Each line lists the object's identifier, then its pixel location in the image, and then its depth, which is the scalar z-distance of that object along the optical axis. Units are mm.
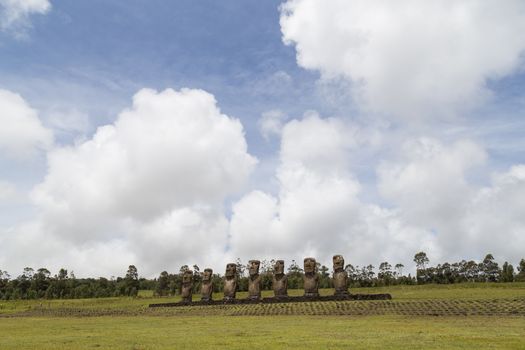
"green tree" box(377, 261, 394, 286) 99188
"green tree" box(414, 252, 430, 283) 105188
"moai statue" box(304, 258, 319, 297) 49406
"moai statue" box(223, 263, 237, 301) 54031
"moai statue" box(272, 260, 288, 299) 51125
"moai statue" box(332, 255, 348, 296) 48656
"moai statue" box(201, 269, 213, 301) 55750
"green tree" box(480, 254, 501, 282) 108700
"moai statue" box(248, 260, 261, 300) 52031
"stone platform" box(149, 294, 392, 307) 45188
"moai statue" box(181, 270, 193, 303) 57406
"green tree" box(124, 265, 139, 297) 129875
